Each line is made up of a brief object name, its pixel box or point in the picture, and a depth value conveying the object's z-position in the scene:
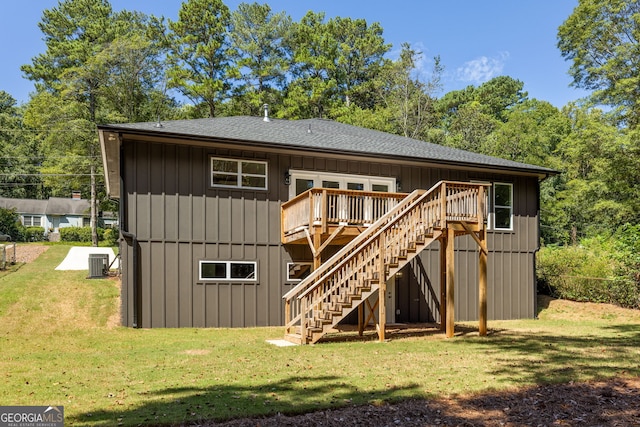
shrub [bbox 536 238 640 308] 18.09
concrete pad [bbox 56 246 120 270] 21.40
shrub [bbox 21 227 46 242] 39.85
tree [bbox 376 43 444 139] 35.66
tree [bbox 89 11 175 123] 32.31
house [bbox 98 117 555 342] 12.63
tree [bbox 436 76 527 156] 38.72
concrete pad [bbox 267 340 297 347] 10.78
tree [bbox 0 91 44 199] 50.78
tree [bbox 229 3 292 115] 38.94
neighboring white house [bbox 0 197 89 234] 50.12
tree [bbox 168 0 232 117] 37.12
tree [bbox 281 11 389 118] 39.19
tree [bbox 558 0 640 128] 27.52
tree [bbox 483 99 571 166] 37.31
